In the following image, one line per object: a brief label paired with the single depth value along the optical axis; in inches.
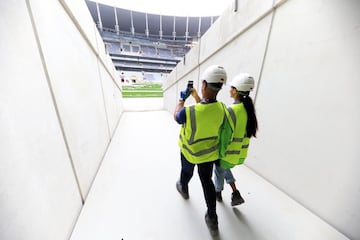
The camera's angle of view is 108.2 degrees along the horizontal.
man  33.6
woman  39.7
